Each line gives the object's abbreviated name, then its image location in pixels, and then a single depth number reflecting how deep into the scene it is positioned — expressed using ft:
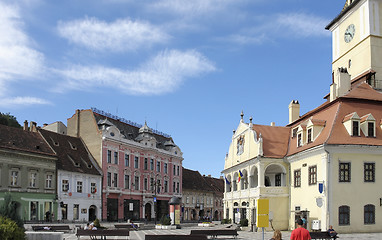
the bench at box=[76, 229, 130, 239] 86.30
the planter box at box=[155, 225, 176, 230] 139.85
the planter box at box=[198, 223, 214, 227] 154.06
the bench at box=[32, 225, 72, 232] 104.36
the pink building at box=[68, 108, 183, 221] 195.31
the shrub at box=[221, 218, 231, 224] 153.69
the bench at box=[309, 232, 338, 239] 79.10
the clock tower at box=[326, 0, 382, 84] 139.13
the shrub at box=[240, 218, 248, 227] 134.42
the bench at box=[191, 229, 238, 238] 92.68
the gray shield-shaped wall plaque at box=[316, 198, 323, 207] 105.60
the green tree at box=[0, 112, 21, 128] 219.67
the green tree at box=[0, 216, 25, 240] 52.54
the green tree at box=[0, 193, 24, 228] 57.45
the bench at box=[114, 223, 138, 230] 122.53
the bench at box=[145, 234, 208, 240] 71.77
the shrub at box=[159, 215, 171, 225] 141.28
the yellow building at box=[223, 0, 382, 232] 107.96
